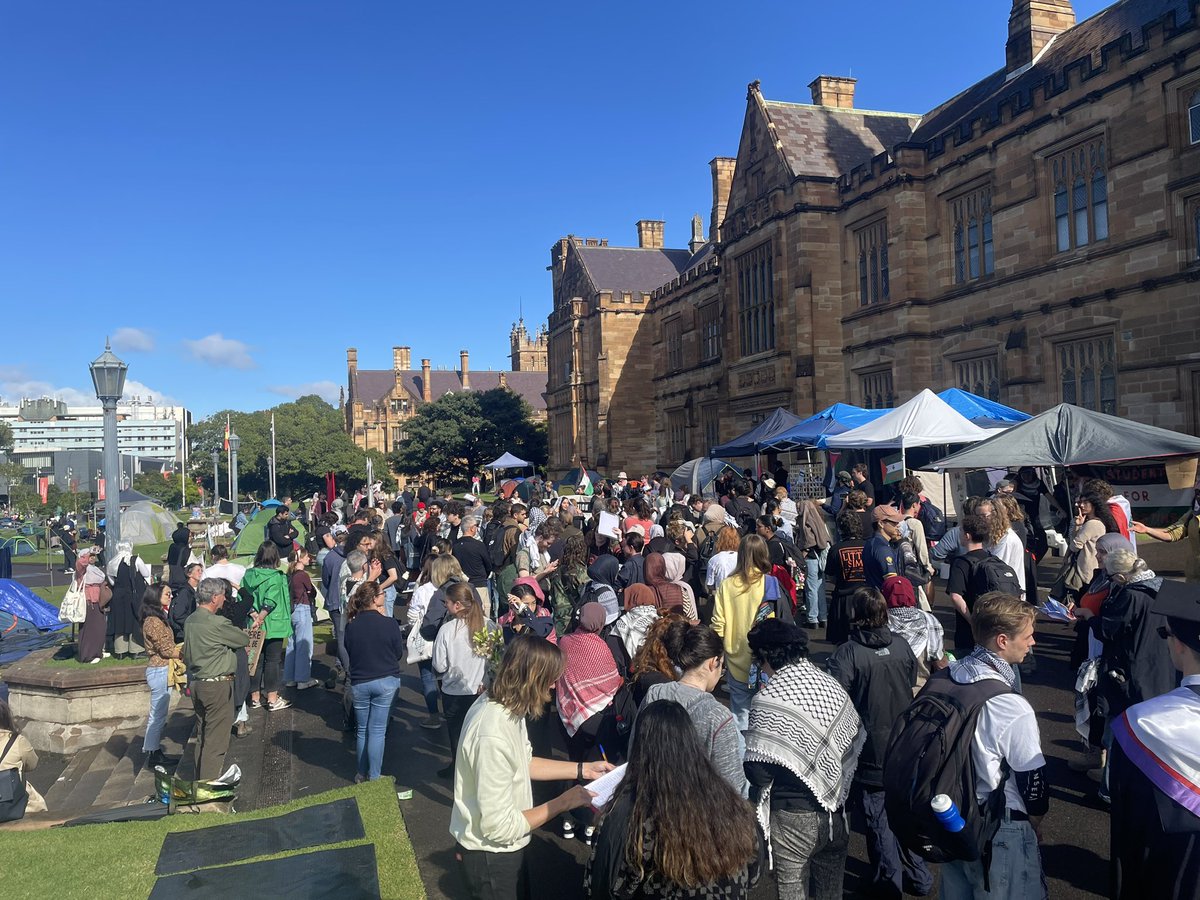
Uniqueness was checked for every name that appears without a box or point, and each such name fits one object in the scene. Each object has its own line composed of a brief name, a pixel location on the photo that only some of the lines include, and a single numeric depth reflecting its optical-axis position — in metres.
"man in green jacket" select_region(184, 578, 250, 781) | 7.45
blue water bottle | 3.45
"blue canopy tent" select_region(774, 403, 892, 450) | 15.78
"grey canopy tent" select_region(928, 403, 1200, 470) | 10.72
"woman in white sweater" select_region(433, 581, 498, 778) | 6.93
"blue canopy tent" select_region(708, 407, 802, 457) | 17.39
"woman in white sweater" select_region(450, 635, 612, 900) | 3.84
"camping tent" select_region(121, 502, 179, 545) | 30.98
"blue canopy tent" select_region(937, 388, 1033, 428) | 15.24
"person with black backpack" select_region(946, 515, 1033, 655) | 6.30
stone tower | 130.00
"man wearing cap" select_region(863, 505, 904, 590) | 7.43
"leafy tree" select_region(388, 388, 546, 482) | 57.00
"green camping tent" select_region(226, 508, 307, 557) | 22.91
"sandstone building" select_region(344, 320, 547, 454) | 105.56
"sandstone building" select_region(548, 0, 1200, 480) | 16.78
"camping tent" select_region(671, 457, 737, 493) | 21.28
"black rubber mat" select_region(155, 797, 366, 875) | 6.16
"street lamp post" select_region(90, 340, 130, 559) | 11.27
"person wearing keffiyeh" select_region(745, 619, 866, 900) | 4.06
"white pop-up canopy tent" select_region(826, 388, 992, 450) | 13.38
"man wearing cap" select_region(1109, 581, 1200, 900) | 2.74
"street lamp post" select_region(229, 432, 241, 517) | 32.41
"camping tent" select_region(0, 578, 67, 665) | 14.18
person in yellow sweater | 6.58
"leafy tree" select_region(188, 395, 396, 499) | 70.69
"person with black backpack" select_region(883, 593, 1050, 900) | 3.51
